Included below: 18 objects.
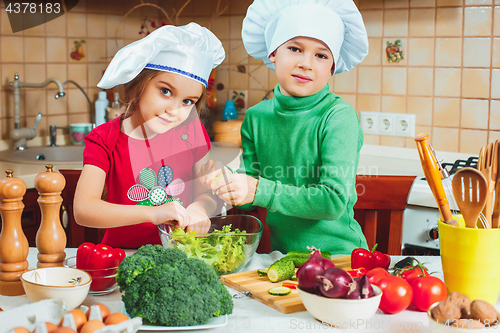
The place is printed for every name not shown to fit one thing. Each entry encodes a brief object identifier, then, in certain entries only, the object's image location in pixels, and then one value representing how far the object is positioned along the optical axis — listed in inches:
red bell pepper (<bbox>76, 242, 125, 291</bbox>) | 29.7
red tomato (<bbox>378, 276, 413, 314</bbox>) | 26.7
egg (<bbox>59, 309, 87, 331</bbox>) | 22.7
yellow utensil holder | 26.2
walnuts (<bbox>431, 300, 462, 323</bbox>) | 22.4
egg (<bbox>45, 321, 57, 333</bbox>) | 21.8
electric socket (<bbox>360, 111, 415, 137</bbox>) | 79.0
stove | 61.1
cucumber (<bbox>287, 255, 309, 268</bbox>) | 34.4
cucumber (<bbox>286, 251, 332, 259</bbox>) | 34.8
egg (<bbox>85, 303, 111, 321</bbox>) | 23.7
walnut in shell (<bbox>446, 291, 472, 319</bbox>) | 22.8
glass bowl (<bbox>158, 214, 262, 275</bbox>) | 32.6
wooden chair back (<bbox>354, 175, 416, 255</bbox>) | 50.1
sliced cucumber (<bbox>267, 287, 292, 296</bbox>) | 29.0
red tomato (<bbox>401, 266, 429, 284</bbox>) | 29.2
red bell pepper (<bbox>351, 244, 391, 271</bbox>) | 33.7
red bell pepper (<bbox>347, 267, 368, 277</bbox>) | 30.1
